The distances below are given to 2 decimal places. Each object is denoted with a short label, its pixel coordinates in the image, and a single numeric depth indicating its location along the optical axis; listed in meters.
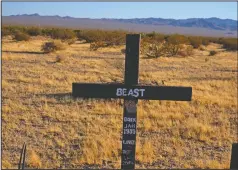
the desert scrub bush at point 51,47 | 31.23
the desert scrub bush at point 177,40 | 39.80
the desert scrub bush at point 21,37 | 41.47
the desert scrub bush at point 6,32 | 48.22
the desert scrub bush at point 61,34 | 47.78
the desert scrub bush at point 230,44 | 50.70
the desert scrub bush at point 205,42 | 54.88
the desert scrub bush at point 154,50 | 29.92
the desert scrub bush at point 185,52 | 34.01
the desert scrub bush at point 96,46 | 35.52
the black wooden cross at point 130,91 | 5.05
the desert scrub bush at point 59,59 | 24.60
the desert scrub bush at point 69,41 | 41.97
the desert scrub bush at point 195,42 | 47.25
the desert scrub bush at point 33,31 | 53.47
